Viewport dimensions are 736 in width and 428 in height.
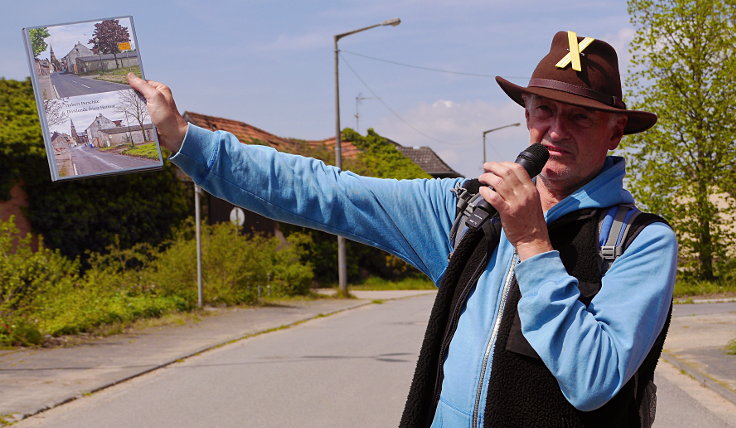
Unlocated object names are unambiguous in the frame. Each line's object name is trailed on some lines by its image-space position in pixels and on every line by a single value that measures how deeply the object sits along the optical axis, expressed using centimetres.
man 199
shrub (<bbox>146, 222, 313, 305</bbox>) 2128
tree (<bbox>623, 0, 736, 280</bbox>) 2630
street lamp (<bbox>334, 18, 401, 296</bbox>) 2766
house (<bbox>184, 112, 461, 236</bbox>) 3228
